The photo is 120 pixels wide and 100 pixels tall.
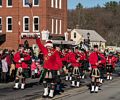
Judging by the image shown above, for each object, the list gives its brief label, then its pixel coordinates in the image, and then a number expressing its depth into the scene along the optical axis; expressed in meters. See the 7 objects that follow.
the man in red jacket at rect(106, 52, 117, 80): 21.07
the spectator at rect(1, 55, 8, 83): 17.20
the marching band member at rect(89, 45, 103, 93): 14.10
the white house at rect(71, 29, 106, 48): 73.85
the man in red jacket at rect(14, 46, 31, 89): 14.51
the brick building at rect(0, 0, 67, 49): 43.36
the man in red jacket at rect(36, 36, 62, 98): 11.97
